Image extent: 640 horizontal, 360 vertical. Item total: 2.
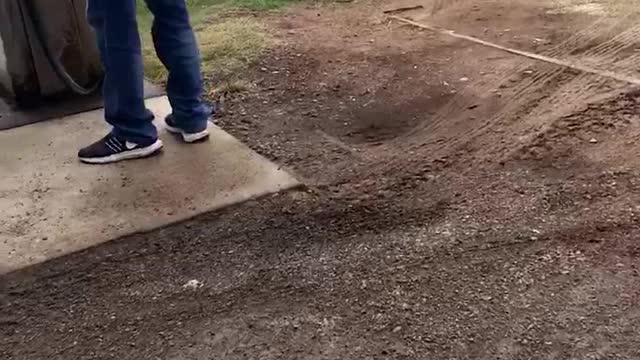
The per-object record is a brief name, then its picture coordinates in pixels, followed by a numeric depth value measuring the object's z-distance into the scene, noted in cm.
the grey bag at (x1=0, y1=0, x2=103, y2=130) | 402
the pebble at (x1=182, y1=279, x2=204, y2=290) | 264
